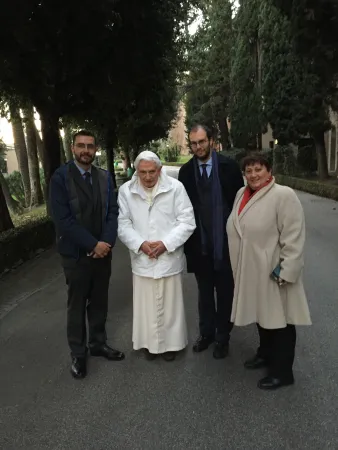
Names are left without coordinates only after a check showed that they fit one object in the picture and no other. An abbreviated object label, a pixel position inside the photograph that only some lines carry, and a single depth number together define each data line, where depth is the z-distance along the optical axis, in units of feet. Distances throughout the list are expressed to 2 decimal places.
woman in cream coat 10.28
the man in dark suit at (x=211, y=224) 12.21
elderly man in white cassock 12.03
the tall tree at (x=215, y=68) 110.63
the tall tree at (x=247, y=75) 92.48
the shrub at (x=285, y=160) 83.66
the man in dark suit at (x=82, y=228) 11.69
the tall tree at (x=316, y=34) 32.55
